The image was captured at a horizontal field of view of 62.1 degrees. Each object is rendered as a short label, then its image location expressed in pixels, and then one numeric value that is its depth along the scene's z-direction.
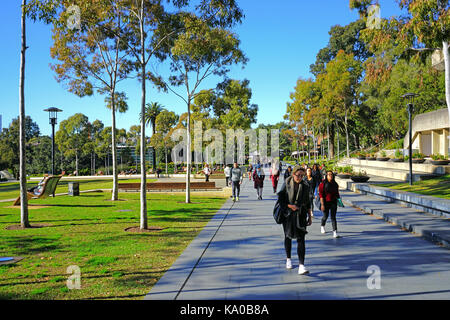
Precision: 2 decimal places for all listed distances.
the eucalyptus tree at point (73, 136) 55.97
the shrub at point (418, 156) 26.60
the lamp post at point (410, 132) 18.88
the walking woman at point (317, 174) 12.67
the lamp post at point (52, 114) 20.50
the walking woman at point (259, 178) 17.86
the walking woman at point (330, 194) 8.87
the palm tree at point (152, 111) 73.94
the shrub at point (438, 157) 22.67
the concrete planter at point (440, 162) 22.02
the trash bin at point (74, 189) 19.81
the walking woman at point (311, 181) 11.01
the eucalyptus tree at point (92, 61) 16.53
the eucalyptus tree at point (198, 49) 12.80
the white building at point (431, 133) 30.12
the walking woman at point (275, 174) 19.16
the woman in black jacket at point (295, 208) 6.00
